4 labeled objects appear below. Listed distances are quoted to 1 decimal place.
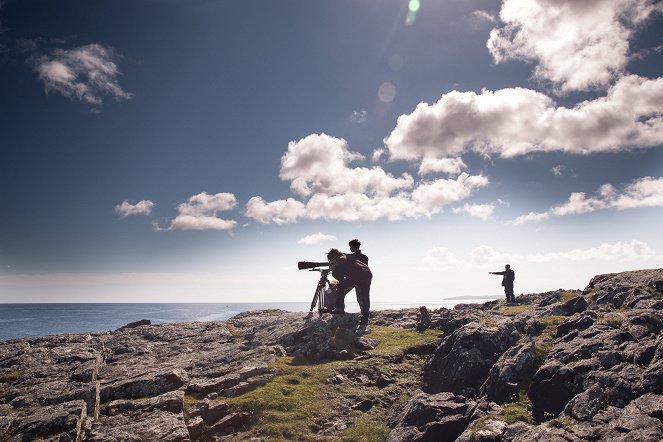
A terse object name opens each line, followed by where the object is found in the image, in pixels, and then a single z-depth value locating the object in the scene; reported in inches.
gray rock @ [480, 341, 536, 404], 493.4
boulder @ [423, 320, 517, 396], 575.2
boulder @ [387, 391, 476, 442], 462.6
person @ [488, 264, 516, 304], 1484.3
